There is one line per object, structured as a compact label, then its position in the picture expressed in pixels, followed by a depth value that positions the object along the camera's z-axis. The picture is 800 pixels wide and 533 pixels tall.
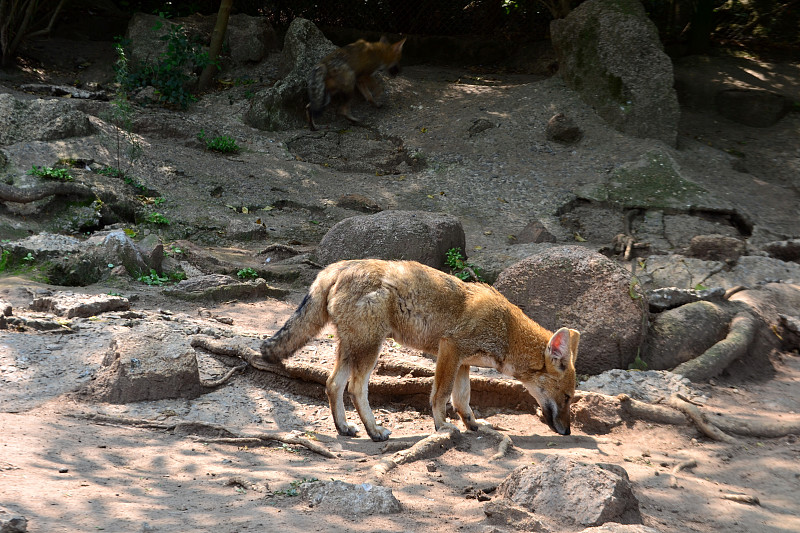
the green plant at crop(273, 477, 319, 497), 8.74
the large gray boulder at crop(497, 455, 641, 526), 8.37
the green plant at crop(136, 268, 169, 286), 17.25
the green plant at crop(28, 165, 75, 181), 21.11
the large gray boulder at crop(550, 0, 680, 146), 29.66
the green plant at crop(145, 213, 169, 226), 22.11
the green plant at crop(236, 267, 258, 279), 18.66
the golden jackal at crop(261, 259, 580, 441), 12.00
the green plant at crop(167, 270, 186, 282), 18.00
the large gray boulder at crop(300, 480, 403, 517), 8.30
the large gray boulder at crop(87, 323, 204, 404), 11.62
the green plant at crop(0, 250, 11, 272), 16.62
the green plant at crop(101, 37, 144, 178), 24.27
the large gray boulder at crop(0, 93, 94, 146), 23.08
